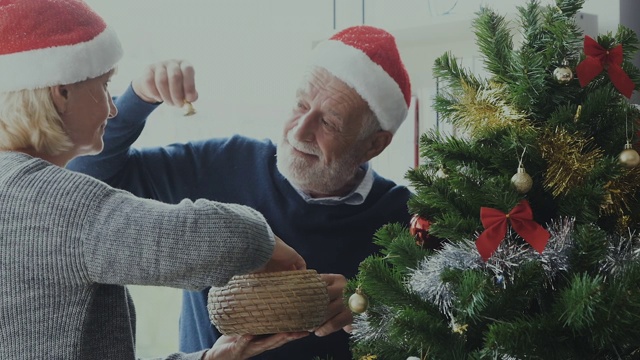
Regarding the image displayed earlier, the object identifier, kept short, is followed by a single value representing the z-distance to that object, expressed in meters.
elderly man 1.69
